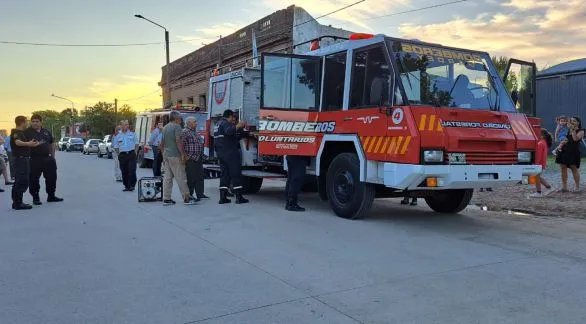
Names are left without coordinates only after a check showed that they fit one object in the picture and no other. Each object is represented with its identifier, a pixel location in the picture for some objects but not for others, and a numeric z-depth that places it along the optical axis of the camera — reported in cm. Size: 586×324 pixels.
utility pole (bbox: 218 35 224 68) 3238
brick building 2562
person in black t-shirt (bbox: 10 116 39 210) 943
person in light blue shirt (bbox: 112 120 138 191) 1268
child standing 809
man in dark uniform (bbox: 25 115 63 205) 1009
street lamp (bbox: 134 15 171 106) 2844
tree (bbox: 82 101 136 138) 6372
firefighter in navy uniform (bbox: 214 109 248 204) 1015
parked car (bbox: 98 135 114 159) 3431
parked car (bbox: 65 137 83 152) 5284
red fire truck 692
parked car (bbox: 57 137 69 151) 5842
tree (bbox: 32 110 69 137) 12388
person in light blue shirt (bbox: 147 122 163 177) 1428
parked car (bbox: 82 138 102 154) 4322
